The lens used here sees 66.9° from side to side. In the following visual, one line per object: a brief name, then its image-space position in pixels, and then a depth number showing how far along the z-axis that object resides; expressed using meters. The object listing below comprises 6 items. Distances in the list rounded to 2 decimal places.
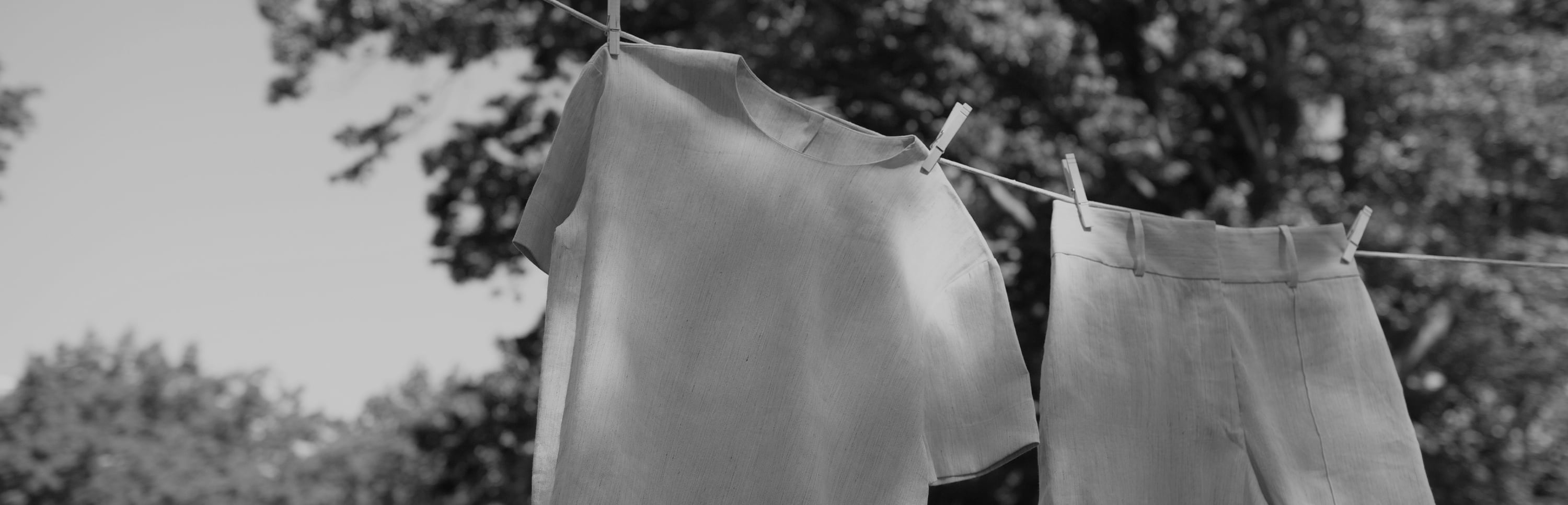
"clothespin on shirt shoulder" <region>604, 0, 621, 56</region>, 2.01
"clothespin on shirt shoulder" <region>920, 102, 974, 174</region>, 2.16
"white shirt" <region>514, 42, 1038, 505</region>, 1.81
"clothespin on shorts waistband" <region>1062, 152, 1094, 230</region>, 2.34
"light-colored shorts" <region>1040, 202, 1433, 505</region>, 2.23
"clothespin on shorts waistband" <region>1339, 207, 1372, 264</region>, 2.54
